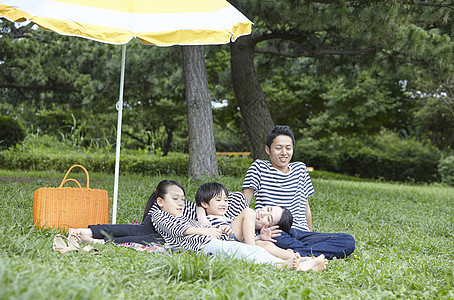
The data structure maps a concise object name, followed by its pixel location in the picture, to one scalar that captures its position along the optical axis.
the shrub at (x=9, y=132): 11.30
